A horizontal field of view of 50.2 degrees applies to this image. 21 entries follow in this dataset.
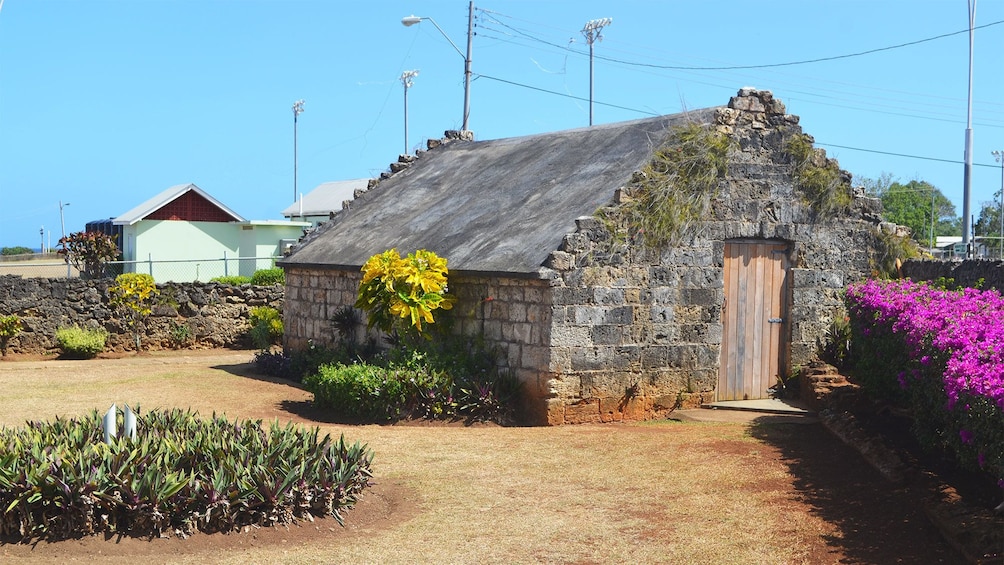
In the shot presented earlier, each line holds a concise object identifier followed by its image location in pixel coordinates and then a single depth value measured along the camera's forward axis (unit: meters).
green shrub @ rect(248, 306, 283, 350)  22.03
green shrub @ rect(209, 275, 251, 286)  31.19
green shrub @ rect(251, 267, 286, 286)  32.16
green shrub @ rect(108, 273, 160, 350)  21.72
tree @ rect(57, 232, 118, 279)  28.81
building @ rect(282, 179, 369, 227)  49.69
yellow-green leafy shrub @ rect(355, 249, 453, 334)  13.94
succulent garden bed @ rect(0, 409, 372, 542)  7.41
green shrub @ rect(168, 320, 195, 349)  22.52
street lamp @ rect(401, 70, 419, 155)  57.59
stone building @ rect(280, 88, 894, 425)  13.13
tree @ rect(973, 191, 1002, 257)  66.19
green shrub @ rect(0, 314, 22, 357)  20.92
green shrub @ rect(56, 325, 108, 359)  20.88
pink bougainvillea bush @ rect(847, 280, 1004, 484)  7.12
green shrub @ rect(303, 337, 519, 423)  13.24
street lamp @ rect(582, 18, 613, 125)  46.78
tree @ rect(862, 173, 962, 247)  69.56
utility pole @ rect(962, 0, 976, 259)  29.89
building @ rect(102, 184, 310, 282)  39.44
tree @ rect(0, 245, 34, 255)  67.25
